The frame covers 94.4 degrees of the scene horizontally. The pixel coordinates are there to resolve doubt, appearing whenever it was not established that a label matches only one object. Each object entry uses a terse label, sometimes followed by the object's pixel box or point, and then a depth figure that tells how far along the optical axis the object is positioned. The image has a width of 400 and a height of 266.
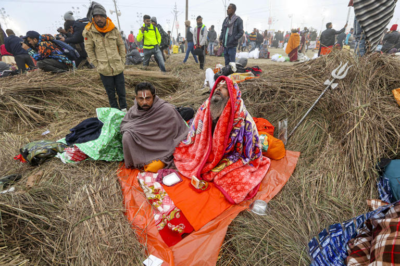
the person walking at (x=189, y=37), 8.48
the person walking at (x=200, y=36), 7.23
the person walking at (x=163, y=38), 7.32
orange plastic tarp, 1.54
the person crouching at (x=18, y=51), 6.23
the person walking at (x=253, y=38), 13.13
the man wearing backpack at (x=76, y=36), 4.78
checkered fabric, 0.96
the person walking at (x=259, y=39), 13.27
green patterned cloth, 2.50
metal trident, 2.63
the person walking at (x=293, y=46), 9.05
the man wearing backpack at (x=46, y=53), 4.12
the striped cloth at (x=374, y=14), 2.48
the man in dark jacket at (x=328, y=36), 7.90
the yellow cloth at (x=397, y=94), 2.44
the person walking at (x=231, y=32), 5.38
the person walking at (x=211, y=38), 12.17
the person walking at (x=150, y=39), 6.02
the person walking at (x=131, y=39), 14.84
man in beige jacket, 3.20
